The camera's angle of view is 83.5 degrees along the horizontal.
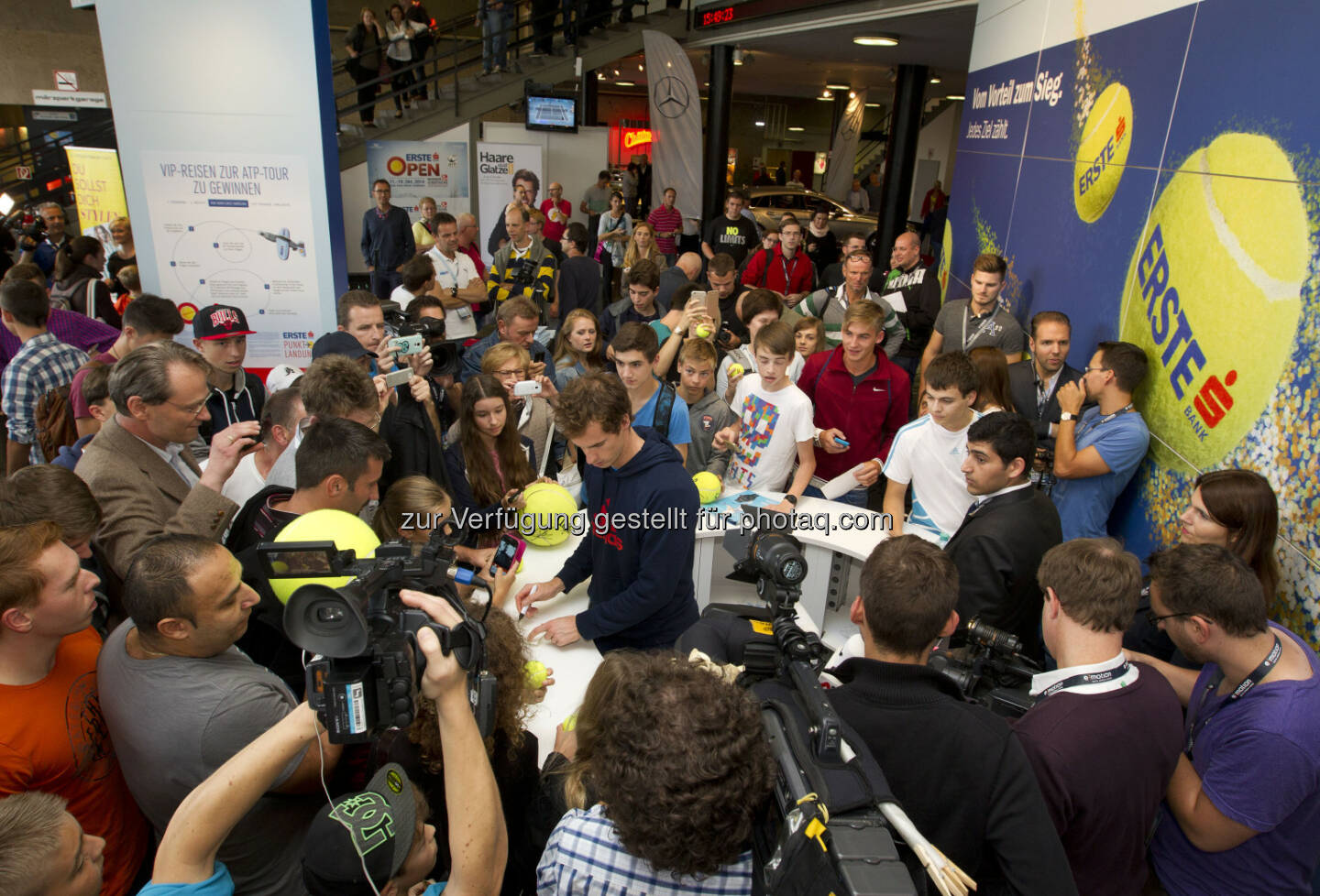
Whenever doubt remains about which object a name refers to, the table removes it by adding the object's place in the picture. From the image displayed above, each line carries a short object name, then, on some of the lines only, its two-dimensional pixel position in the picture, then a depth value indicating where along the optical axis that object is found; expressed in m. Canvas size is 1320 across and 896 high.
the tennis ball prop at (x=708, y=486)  3.61
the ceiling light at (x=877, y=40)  8.89
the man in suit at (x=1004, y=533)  2.38
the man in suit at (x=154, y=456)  2.42
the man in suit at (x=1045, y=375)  3.89
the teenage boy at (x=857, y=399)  3.86
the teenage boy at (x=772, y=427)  3.64
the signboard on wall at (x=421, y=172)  9.55
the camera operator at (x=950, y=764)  1.43
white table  2.94
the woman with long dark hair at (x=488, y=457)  3.20
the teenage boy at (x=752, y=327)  4.34
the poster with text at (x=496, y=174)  10.20
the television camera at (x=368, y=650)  1.27
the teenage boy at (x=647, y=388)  3.42
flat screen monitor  10.45
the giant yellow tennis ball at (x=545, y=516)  3.13
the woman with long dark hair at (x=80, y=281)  5.59
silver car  13.58
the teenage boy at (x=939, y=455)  3.15
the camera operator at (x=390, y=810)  1.28
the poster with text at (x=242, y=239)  4.82
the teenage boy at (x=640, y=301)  5.11
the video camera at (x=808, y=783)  1.07
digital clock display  10.29
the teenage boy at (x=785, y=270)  6.79
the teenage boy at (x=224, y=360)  3.45
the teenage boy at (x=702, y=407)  3.82
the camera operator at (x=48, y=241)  7.75
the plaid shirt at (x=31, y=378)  3.78
